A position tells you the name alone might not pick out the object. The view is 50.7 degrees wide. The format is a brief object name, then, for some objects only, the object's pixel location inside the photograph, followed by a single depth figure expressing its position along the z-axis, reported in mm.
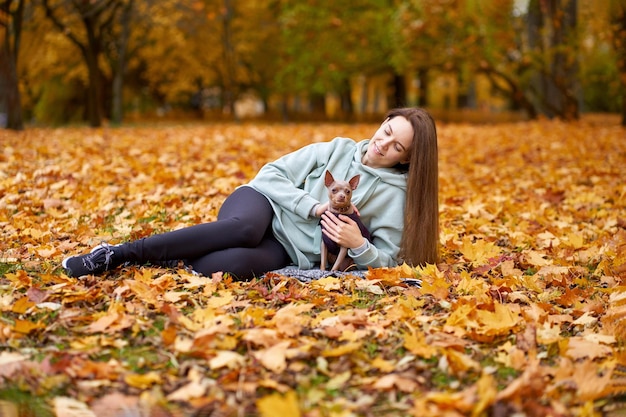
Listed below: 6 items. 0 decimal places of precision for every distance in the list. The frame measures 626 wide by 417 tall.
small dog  3729
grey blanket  3752
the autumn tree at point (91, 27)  16016
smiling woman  3777
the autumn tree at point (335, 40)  24719
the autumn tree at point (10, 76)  13289
